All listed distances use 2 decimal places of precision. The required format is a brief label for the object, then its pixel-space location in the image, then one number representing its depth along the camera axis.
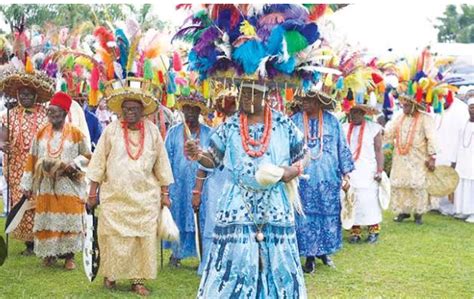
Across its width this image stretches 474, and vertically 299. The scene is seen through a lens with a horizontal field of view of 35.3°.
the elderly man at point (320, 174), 7.89
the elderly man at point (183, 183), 8.00
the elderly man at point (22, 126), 8.12
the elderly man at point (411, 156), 11.24
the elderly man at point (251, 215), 5.36
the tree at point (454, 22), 49.02
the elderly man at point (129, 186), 6.68
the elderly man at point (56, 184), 7.66
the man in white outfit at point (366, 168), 9.86
